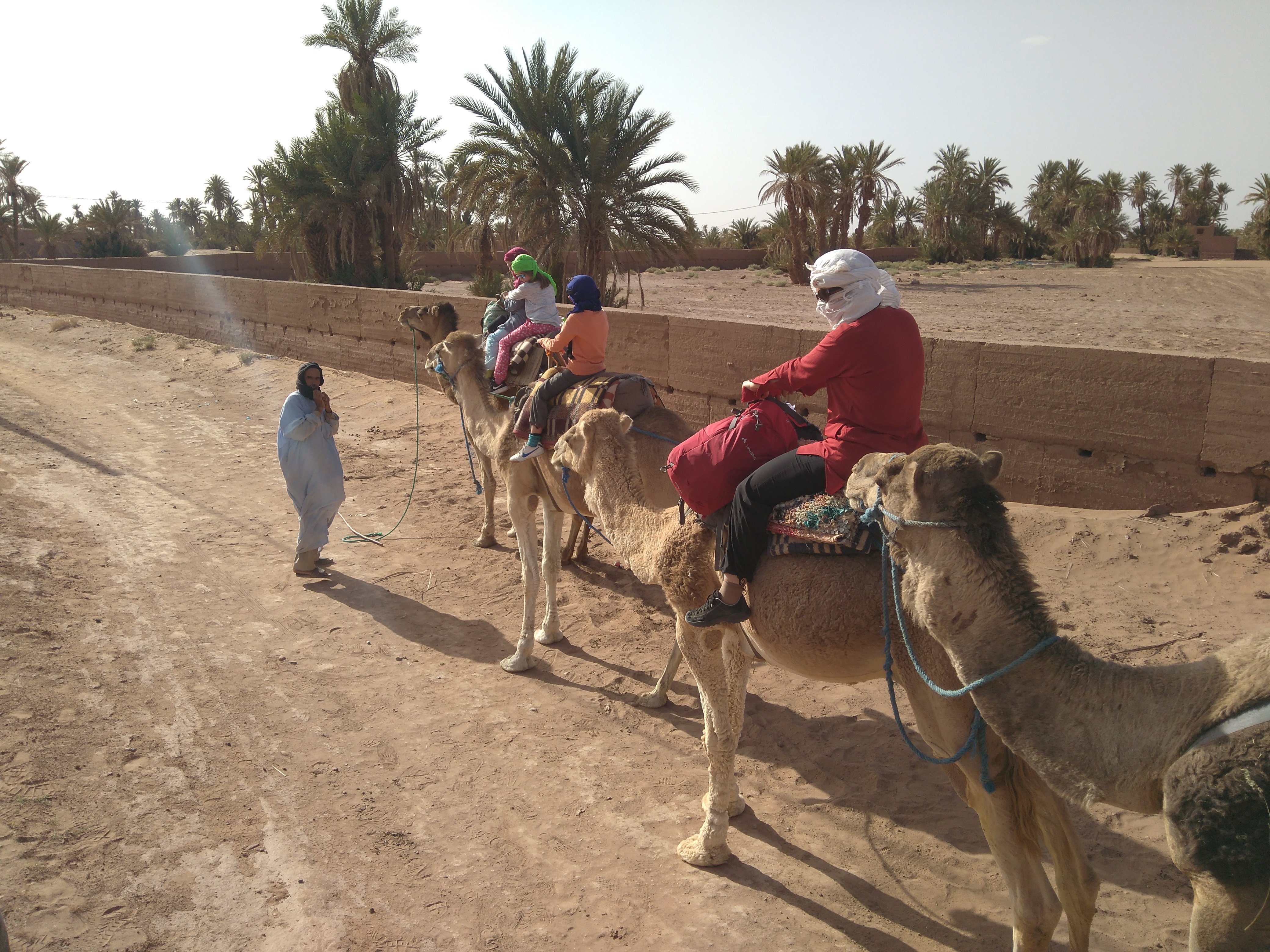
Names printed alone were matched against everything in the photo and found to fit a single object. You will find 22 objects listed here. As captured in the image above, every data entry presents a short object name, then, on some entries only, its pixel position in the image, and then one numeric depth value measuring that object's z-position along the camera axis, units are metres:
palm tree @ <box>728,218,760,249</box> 56.03
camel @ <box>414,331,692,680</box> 5.93
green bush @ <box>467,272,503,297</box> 22.89
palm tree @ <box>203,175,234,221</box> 82.69
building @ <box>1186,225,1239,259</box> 56.41
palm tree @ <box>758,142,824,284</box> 37.31
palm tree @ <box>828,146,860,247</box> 40.28
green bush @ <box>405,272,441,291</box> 29.06
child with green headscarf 8.52
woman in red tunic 3.74
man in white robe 8.45
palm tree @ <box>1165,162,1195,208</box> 81.31
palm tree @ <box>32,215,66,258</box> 50.72
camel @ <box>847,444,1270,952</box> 2.38
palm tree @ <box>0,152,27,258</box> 55.97
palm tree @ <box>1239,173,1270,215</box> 59.69
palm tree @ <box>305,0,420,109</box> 31.72
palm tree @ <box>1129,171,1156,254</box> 70.06
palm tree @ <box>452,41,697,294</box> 19.62
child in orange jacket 6.57
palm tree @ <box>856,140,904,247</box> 42.72
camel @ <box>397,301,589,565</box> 8.98
